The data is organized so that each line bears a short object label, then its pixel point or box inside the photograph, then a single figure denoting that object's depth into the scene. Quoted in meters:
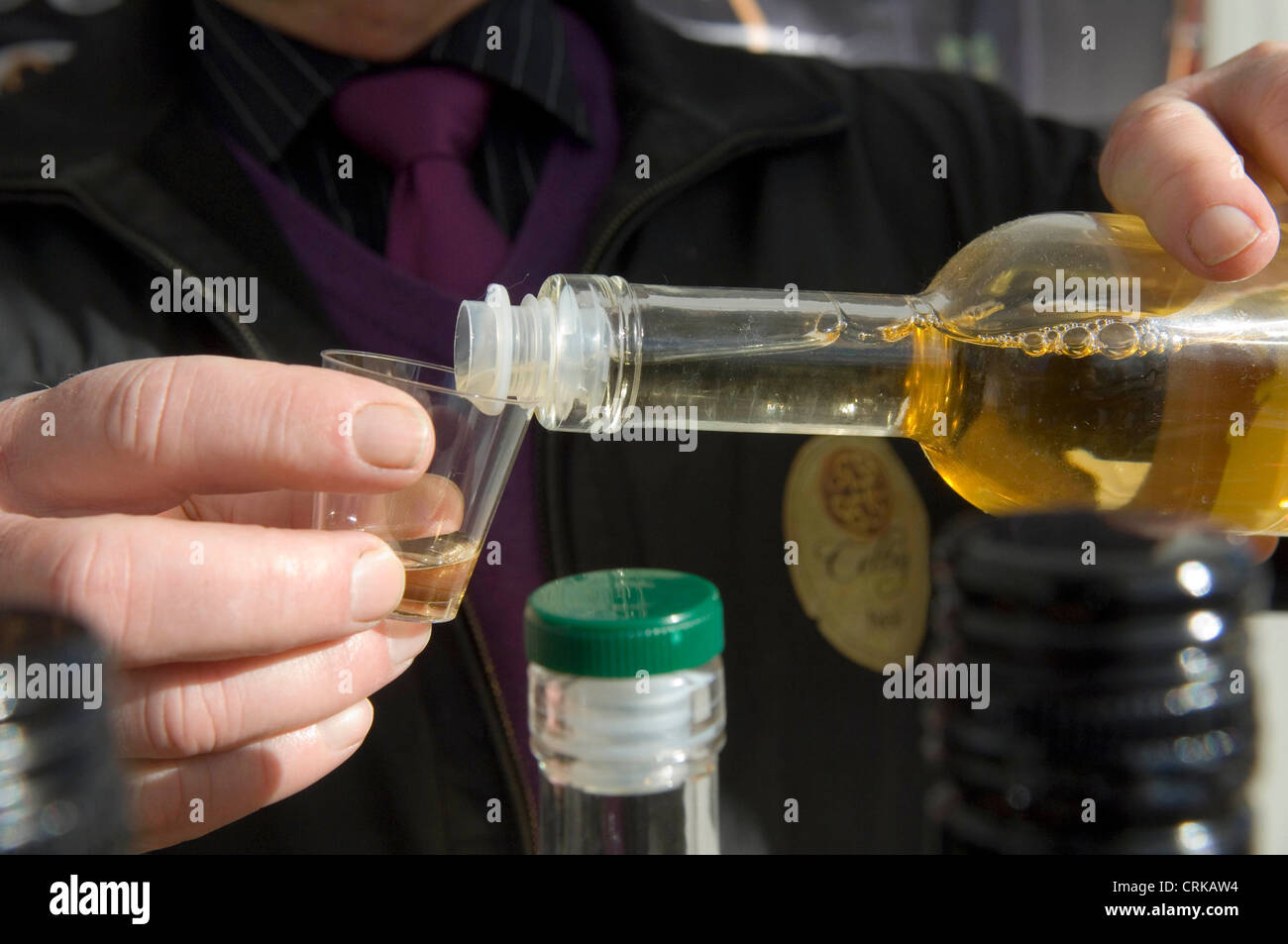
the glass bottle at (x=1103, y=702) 0.24
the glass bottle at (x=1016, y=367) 0.54
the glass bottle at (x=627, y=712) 0.33
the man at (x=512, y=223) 0.87
